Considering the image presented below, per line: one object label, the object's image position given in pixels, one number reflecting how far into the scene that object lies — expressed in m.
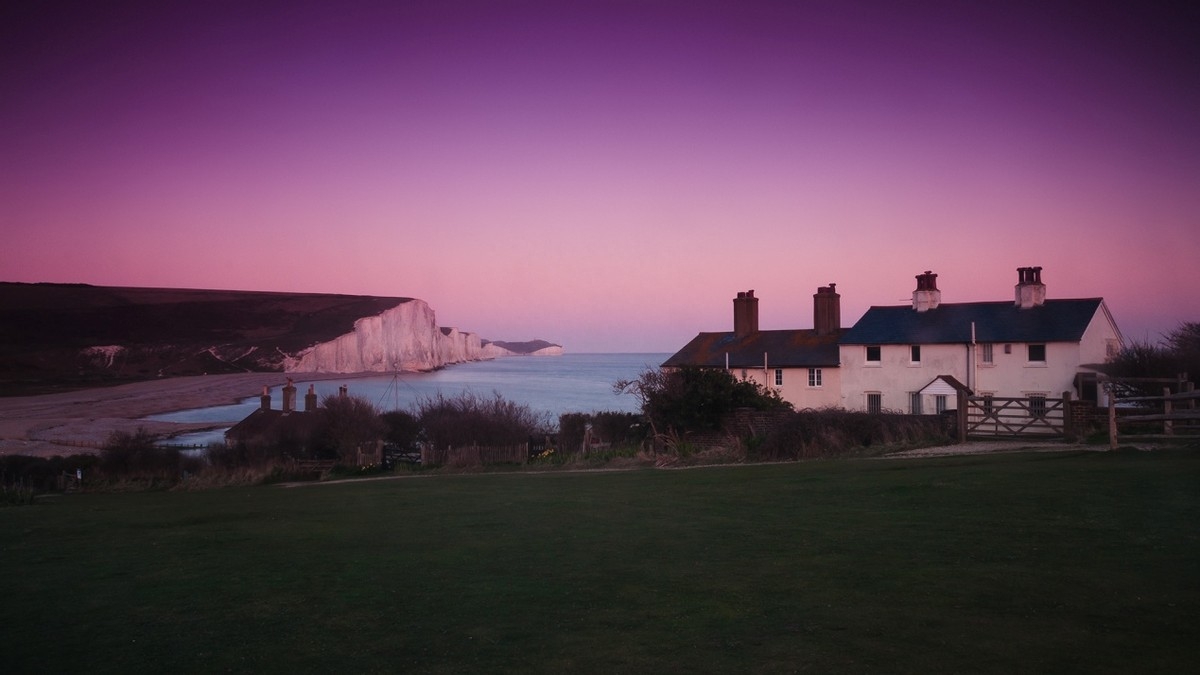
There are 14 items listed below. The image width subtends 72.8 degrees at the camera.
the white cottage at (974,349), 42.66
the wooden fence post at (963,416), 24.27
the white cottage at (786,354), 51.31
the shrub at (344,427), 38.88
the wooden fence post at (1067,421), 22.78
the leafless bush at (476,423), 40.06
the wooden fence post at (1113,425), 17.56
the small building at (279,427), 39.22
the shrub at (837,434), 25.11
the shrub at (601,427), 39.06
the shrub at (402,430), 43.12
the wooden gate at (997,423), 23.31
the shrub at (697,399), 30.55
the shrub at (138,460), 33.09
